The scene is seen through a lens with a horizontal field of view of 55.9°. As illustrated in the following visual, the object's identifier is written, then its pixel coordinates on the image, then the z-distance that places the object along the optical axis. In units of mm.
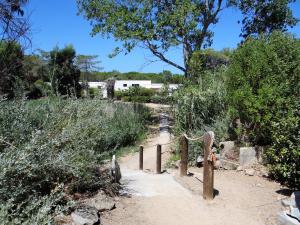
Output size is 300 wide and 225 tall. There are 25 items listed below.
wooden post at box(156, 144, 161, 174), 5984
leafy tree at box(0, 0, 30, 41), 4024
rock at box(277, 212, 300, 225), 3488
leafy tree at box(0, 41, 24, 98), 4448
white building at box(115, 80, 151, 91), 35718
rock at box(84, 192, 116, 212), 3813
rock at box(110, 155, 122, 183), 4647
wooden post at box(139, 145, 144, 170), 6987
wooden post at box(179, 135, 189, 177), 5182
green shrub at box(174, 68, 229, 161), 7074
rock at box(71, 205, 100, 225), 3375
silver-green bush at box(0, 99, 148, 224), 3034
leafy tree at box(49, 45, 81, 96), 21312
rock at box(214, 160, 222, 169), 5900
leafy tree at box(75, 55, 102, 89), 27638
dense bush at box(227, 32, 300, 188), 4801
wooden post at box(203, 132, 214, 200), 4303
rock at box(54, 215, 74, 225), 3312
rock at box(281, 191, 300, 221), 3540
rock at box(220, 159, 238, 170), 5753
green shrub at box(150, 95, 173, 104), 8437
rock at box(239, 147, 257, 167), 5644
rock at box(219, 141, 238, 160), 5945
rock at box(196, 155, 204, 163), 6031
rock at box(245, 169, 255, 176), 5403
